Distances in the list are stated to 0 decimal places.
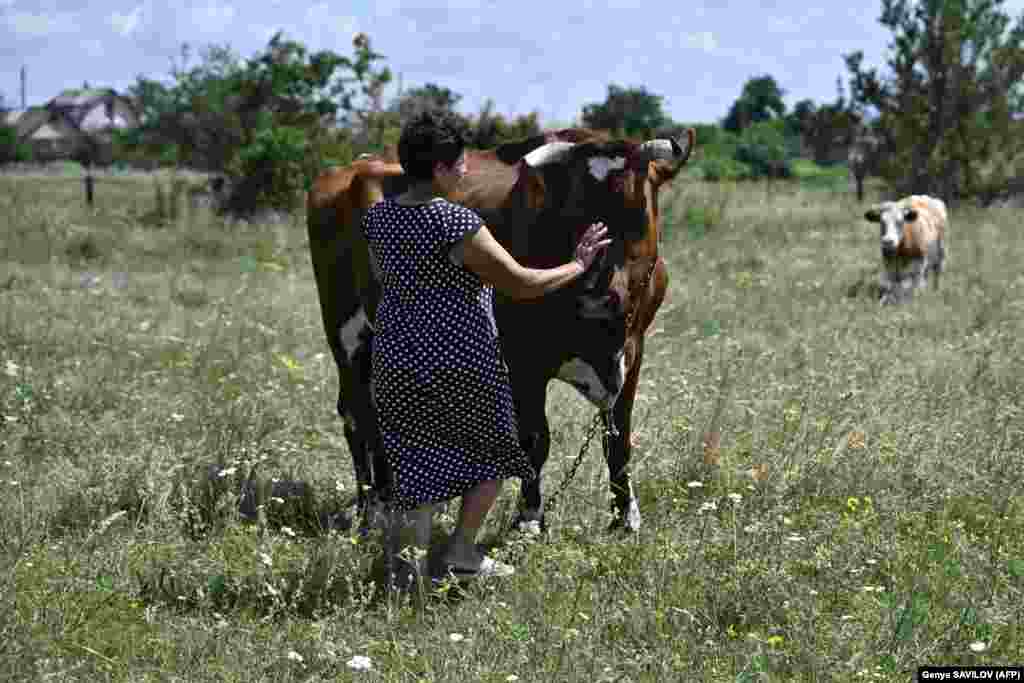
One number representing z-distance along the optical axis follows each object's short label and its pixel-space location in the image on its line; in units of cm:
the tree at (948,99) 2447
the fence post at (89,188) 2319
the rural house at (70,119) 8569
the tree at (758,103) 9556
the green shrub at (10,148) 5984
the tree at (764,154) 5522
